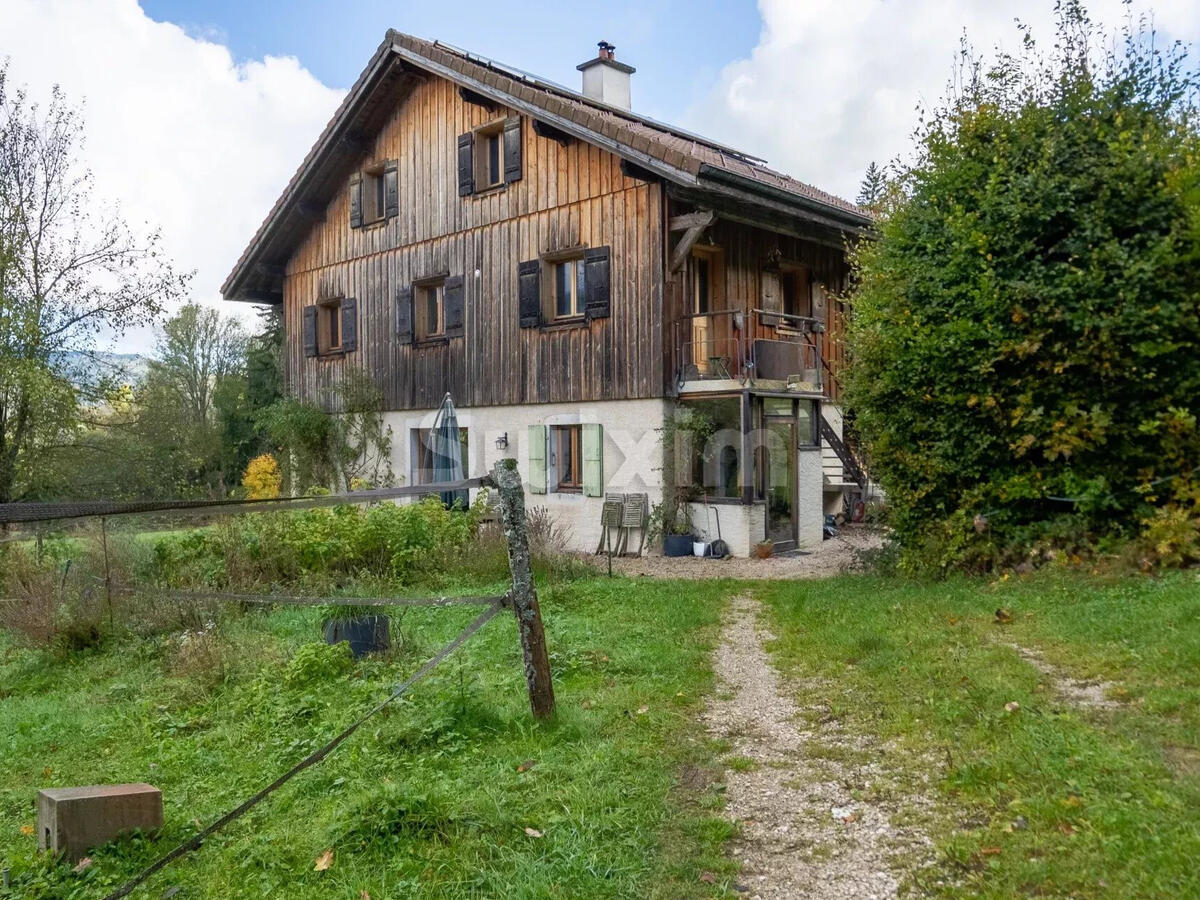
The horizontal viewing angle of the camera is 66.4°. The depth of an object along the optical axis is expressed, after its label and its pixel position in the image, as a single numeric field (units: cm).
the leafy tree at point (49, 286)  1553
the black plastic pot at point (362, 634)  685
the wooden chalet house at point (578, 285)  1370
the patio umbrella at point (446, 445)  1692
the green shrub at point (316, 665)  617
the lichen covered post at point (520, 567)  468
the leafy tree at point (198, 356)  2984
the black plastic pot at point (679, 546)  1356
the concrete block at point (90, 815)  383
